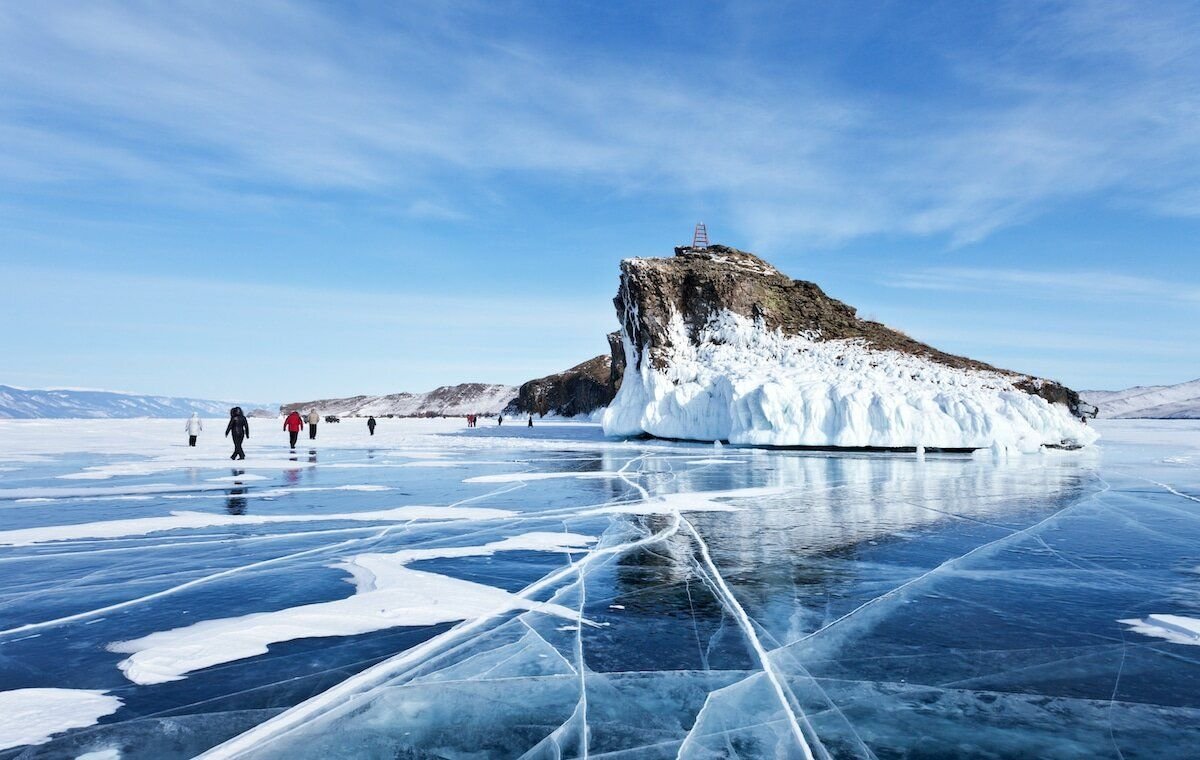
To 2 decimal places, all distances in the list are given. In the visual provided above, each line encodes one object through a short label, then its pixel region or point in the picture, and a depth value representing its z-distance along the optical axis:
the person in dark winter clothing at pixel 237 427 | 19.50
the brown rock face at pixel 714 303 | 35.50
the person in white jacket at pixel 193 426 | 25.85
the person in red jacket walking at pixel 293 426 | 25.33
